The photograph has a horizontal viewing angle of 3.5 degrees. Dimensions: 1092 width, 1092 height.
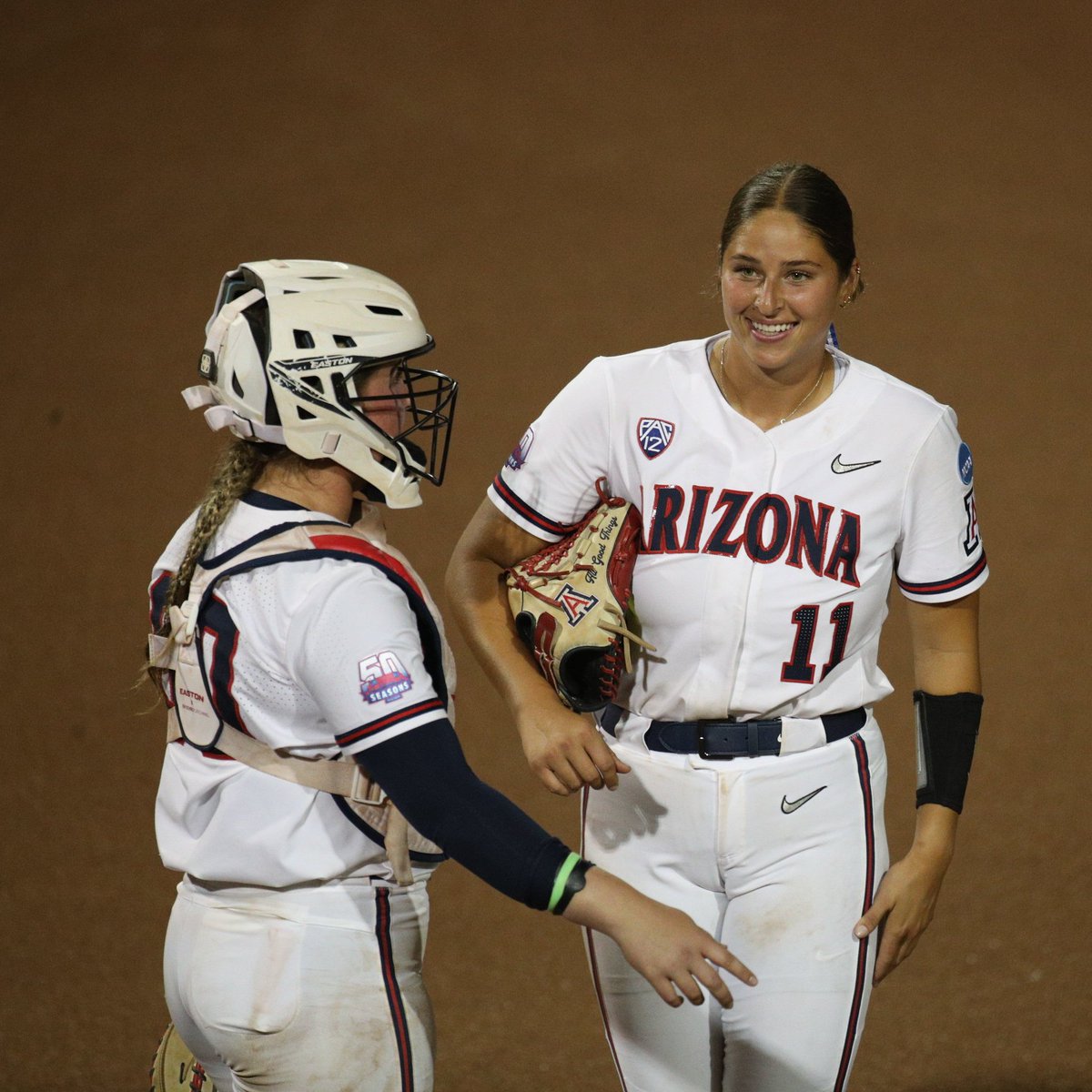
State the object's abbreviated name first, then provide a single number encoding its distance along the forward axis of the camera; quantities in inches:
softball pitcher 855.2
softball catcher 842.9
